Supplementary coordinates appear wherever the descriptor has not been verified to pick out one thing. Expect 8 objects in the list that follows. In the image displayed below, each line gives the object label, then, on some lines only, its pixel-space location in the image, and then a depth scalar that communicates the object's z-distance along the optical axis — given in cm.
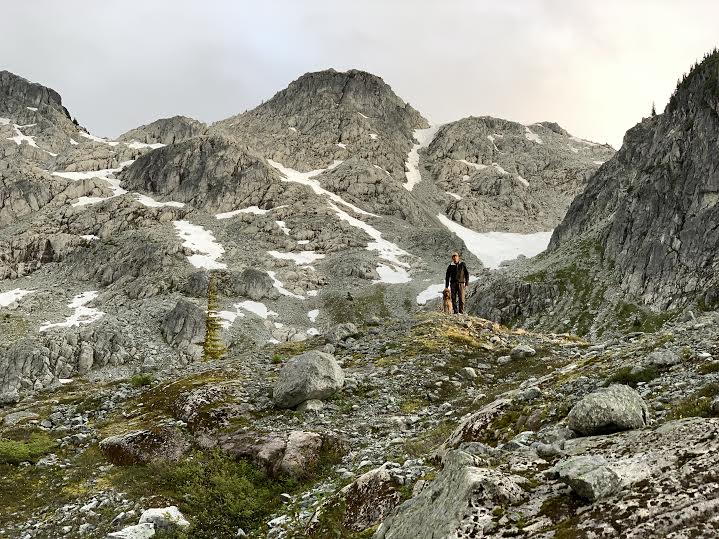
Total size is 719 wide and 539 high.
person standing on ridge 3419
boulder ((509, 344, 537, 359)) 2600
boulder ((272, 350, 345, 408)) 2009
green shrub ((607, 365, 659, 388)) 1385
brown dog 3629
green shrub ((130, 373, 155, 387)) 2430
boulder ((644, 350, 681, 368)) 1414
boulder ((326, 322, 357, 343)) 3125
